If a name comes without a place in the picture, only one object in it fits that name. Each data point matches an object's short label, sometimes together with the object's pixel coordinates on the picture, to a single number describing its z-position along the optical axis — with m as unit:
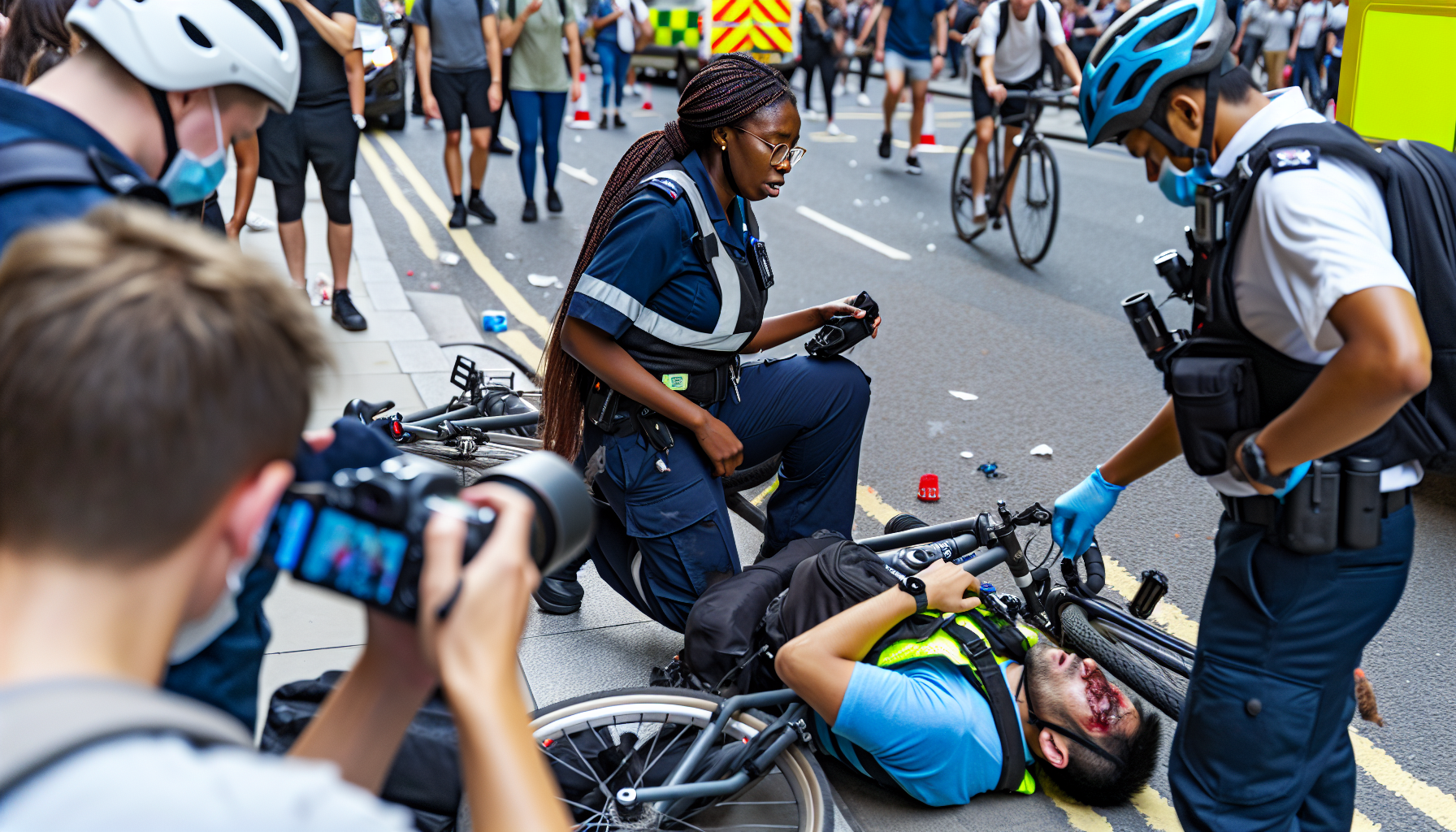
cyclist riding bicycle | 9.20
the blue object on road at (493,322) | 6.69
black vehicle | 11.70
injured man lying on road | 2.83
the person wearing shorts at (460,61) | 8.69
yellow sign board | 4.39
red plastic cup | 4.86
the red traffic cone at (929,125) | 13.58
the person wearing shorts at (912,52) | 11.66
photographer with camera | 0.91
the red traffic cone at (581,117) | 14.63
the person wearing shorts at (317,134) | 6.08
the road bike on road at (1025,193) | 8.53
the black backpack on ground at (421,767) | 2.56
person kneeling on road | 3.40
